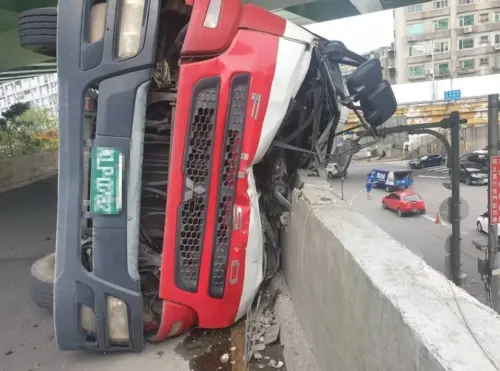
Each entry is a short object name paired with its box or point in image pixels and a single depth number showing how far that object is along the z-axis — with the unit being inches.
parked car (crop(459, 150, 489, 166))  678.8
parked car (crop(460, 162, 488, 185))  807.7
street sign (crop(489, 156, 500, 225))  246.5
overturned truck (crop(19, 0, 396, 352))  104.8
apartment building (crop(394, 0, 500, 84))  2039.9
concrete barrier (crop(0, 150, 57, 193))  584.7
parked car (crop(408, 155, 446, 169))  986.7
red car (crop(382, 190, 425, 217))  697.0
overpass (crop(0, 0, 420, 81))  396.5
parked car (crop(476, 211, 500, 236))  565.6
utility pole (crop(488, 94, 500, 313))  247.4
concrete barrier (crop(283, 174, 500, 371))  43.6
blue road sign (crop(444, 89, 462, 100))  1181.2
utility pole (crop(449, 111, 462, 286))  212.5
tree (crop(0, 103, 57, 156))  751.7
